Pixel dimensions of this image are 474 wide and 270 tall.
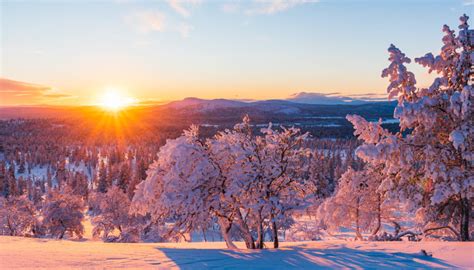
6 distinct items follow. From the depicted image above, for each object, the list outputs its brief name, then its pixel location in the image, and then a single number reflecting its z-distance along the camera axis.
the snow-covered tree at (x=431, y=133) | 14.00
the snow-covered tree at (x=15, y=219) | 35.75
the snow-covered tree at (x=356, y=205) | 29.08
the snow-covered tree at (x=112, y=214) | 39.03
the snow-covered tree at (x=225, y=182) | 14.78
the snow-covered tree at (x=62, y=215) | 36.25
